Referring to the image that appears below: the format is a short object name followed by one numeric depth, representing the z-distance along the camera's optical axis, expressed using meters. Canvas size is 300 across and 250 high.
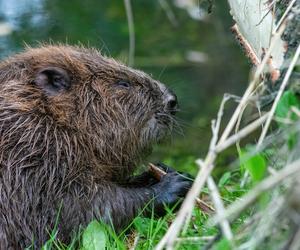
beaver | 7.67
